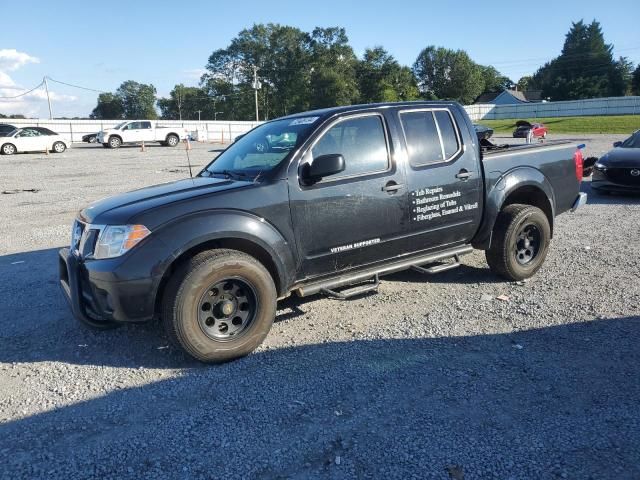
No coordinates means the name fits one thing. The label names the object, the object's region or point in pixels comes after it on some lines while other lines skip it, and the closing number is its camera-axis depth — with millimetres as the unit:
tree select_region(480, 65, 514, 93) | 133375
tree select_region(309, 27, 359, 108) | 94000
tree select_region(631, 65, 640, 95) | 92400
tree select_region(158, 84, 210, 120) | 110875
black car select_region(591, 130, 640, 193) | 10594
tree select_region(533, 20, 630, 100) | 96688
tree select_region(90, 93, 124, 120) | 135250
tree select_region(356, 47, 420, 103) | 101688
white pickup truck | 33156
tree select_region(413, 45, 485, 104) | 117062
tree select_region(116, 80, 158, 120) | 133250
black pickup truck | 3758
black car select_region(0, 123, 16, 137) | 28062
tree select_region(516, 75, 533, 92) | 136612
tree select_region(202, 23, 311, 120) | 101000
